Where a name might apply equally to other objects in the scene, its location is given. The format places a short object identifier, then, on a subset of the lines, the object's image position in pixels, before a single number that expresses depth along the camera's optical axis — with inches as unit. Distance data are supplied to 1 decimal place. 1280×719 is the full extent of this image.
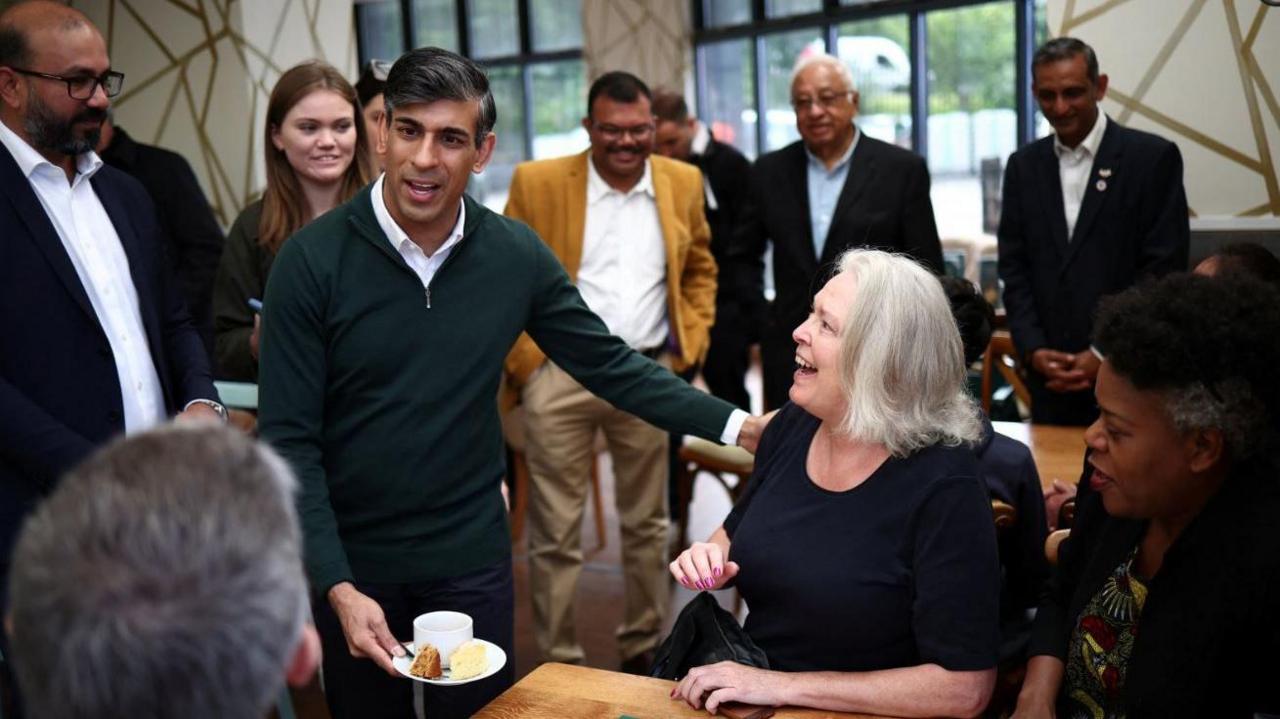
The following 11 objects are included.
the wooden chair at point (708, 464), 164.9
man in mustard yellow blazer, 151.9
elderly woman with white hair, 70.5
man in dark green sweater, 84.2
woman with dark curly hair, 65.4
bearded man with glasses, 91.4
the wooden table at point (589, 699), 68.5
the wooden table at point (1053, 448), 116.1
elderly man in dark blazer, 156.6
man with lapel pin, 150.0
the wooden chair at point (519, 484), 192.5
